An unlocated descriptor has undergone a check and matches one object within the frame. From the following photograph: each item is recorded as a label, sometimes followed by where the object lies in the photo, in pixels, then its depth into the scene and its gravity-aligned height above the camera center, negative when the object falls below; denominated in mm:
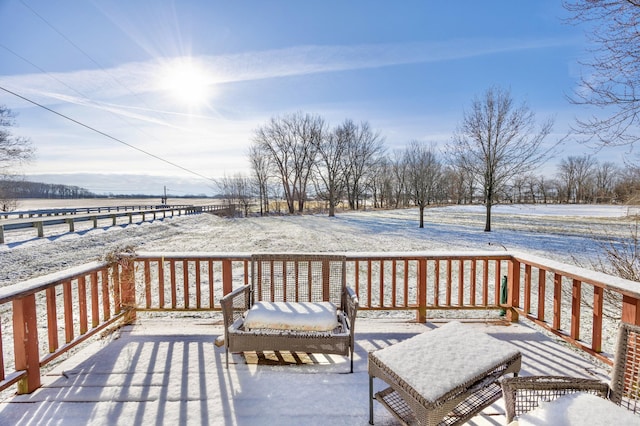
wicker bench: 2285 -1047
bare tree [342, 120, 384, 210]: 28125 +4932
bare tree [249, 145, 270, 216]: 31047 +2988
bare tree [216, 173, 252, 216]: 34312 +1263
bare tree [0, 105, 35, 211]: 14273 +2654
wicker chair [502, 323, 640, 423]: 1348 -874
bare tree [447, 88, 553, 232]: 13500 +2760
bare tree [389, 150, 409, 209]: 32569 +2455
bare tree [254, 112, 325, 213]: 27766 +5233
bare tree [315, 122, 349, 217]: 27016 +3748
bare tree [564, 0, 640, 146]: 3119 +1435
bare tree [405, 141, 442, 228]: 16562 +1754
